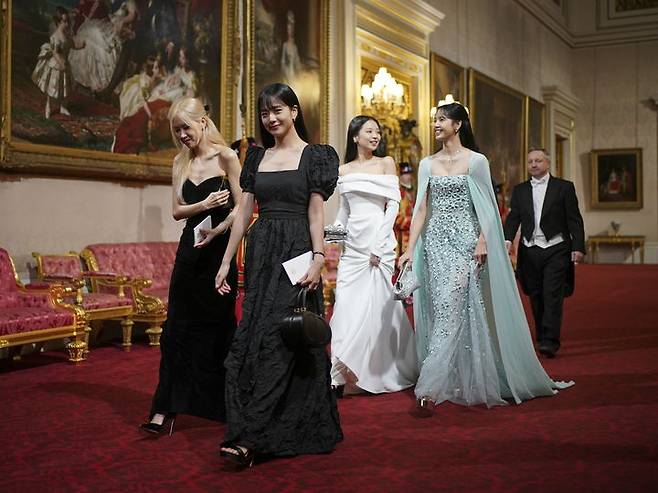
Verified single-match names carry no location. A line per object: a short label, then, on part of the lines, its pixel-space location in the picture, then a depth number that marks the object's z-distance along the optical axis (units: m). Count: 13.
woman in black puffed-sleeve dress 3.70
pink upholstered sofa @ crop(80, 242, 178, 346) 7.72
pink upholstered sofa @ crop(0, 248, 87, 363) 6.61
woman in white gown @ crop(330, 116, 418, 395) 5.48
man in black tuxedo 6.98
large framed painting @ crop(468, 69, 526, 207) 17.70
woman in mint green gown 5.09
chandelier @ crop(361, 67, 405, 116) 12.69
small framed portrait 24.27
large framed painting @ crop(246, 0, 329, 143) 10.24
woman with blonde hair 4.17
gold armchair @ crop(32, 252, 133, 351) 7.11
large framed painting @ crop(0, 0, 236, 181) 7.16
